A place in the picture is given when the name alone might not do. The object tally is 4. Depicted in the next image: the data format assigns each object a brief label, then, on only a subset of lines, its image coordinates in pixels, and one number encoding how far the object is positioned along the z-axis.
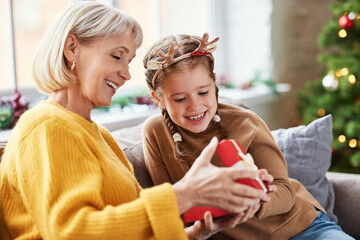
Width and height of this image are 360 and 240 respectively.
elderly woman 0.98
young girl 1.43
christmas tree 3.27
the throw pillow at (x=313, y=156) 1.98
